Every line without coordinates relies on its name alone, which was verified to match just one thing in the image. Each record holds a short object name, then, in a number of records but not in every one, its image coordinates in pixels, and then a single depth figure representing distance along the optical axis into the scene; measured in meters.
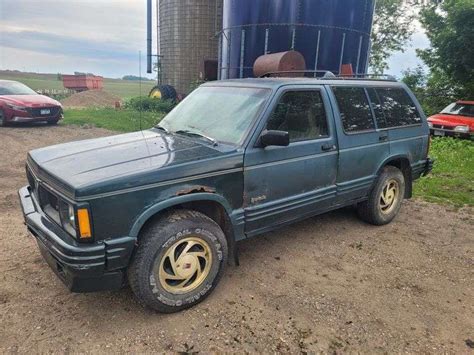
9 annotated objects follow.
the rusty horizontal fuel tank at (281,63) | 7.75
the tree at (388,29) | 25.05
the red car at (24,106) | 12.02
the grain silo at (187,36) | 17.67
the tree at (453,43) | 14.49
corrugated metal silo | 9.55
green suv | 2.76
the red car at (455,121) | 11.82
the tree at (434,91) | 18.14
